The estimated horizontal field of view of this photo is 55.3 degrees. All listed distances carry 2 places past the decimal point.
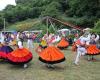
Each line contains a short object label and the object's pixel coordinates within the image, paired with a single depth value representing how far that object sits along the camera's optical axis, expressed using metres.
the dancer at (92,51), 5.25
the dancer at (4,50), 4.62
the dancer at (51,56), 4.25
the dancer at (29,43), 7.30
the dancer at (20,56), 4.27
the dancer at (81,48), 4.67
